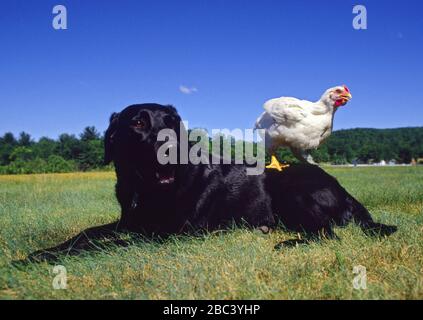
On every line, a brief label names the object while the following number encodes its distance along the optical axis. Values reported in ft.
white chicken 13.25
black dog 10.75
